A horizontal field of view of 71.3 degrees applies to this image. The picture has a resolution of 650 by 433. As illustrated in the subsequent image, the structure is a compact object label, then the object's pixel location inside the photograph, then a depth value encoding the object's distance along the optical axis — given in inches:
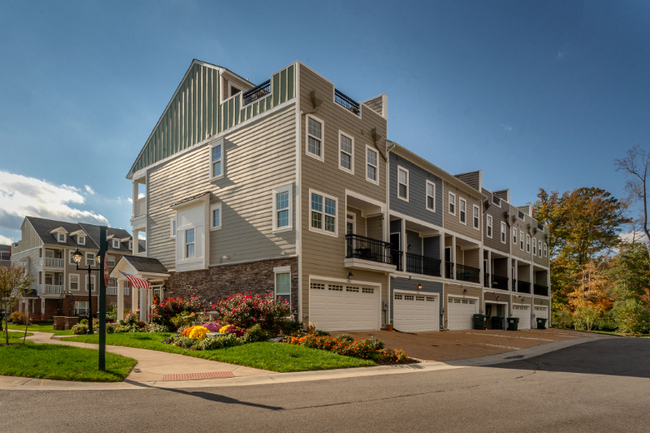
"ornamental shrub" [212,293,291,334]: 591.8
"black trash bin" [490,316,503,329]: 1259.8
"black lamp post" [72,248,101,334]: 729.3
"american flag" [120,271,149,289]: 823.7
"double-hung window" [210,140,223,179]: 824.8
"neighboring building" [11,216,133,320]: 1715.1
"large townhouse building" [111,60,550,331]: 693.3
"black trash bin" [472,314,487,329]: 1109.7
